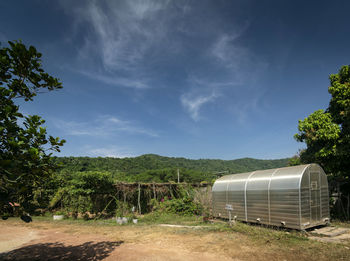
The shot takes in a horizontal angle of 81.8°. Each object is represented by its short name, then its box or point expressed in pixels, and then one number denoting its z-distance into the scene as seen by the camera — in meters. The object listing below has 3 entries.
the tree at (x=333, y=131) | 9.59
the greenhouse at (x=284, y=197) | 7.87
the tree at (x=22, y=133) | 2.57
